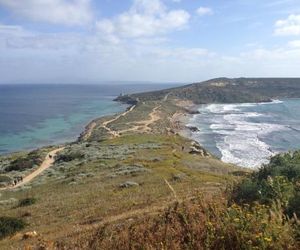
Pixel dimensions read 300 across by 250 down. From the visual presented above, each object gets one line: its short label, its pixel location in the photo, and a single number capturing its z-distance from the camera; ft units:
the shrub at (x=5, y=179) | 90.02
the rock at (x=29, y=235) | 33.92
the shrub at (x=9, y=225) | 39.76
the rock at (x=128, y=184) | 58.15
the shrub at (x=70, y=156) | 110.83
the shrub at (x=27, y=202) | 56.17
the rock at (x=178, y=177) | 62.45
